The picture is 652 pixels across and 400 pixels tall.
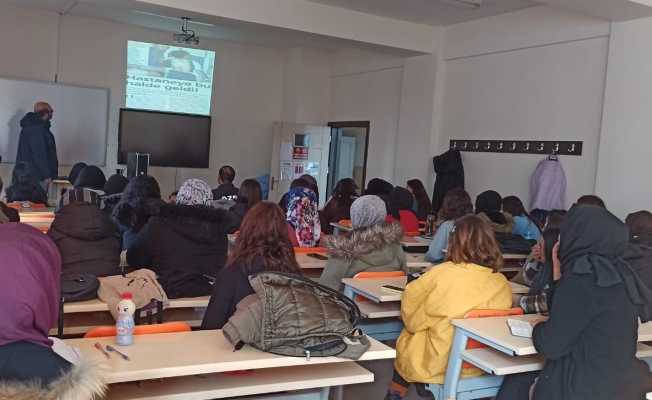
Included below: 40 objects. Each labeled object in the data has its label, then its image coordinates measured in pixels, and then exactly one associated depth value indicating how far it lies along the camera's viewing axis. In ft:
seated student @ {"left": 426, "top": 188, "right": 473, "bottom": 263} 15.06
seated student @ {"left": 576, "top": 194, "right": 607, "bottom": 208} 15.73
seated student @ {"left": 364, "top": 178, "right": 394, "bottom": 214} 22.58
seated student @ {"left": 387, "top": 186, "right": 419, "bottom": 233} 20.49
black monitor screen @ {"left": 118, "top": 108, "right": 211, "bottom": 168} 28.89
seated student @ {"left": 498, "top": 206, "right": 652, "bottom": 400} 7.53
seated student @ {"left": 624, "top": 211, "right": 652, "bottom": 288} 10.36
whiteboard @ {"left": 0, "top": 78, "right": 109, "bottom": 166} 26.96
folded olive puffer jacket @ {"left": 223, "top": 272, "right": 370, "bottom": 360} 7.04
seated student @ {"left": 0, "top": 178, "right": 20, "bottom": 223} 10.70
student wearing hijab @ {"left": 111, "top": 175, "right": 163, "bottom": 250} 14.49
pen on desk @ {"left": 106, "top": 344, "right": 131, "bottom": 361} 6.77
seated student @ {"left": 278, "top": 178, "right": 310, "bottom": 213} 18.27
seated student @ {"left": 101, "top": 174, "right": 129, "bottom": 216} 19.22
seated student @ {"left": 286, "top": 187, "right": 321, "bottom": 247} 16.63
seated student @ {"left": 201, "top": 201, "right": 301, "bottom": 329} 8.75
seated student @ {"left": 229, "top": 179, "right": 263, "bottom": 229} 17.49
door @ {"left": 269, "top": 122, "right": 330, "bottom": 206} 32.04
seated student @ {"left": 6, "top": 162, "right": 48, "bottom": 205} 20.86
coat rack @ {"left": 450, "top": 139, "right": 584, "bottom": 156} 20.43
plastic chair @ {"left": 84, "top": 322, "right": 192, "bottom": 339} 7.57
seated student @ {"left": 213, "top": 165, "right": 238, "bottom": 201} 21.22
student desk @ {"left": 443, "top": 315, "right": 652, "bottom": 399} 8.33
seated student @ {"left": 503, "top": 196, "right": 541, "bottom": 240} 17.66
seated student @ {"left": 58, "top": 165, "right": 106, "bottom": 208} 19.65
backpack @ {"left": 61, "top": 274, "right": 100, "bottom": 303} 9.16
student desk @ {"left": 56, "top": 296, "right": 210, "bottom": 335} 9.23
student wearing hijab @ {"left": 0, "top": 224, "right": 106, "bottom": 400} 4.66
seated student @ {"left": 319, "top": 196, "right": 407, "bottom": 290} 11.94
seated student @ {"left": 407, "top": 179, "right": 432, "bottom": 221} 23.49
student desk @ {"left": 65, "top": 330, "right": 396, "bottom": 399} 6.61
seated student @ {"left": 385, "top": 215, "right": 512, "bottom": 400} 9.32
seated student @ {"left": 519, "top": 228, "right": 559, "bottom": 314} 9.77
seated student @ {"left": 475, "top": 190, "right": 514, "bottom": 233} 17.13
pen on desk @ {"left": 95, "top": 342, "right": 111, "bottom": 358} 6.80
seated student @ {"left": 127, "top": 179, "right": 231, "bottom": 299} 11.07
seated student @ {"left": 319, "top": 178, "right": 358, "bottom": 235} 21.29
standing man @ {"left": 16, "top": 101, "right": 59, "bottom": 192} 24.93
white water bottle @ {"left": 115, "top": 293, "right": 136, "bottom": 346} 7.13
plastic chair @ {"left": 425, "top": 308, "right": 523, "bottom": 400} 9.19
